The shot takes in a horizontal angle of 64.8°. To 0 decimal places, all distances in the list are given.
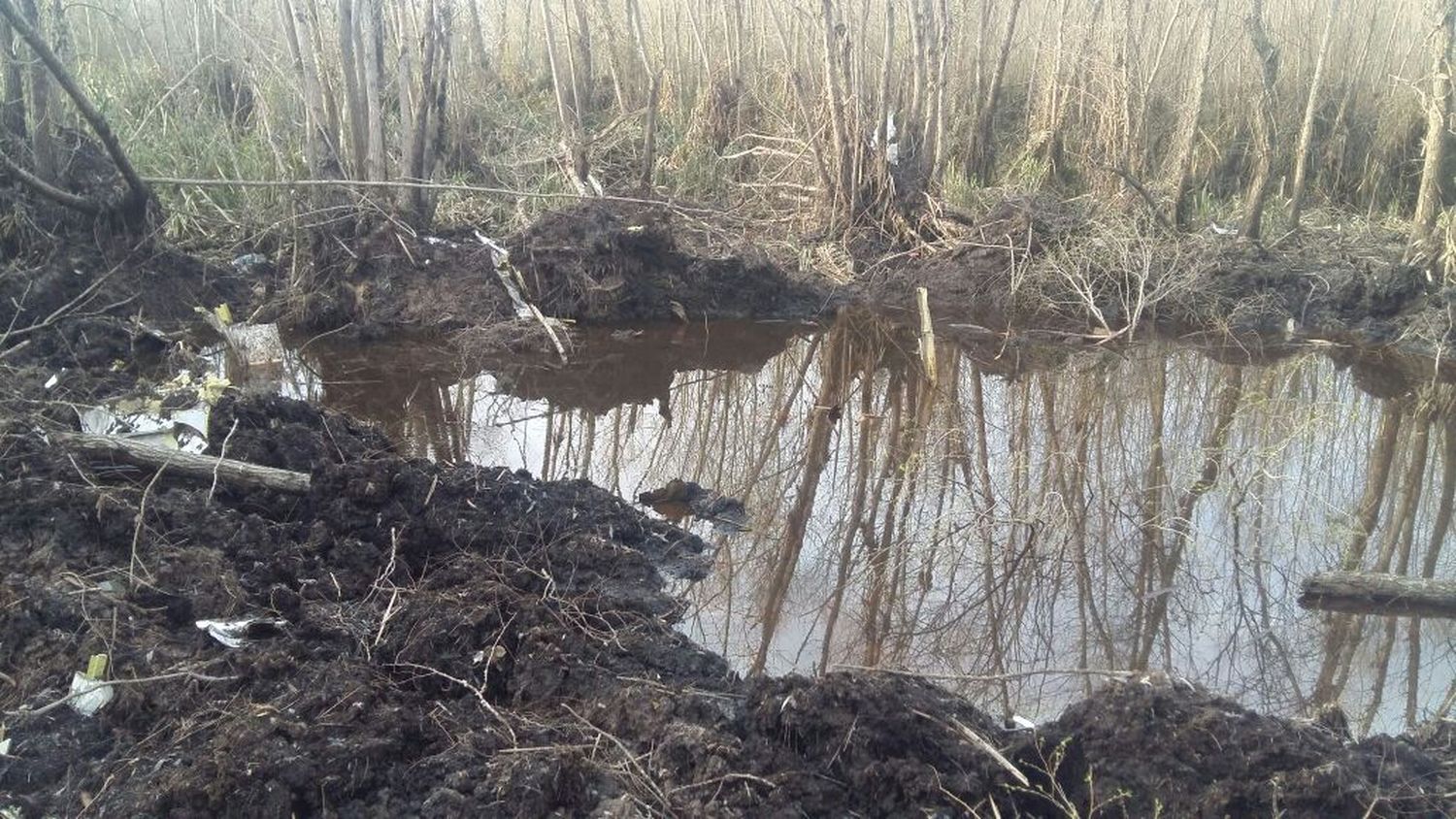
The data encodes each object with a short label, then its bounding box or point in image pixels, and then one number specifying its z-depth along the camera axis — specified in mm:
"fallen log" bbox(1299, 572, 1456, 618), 4414
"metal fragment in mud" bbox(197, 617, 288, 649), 3551
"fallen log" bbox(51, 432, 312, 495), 4422
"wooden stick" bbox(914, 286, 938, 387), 7551
